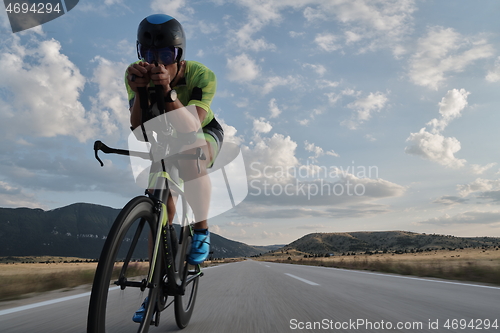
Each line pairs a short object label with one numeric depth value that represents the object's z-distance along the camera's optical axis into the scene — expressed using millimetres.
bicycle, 1668
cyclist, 2022
